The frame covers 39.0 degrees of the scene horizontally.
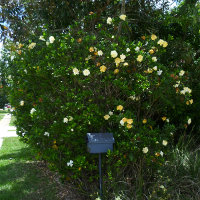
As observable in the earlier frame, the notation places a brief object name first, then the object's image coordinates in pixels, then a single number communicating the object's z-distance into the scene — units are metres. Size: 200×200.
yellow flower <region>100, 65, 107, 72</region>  3.59
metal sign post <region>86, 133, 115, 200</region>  3.53
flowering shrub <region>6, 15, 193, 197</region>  3.61
